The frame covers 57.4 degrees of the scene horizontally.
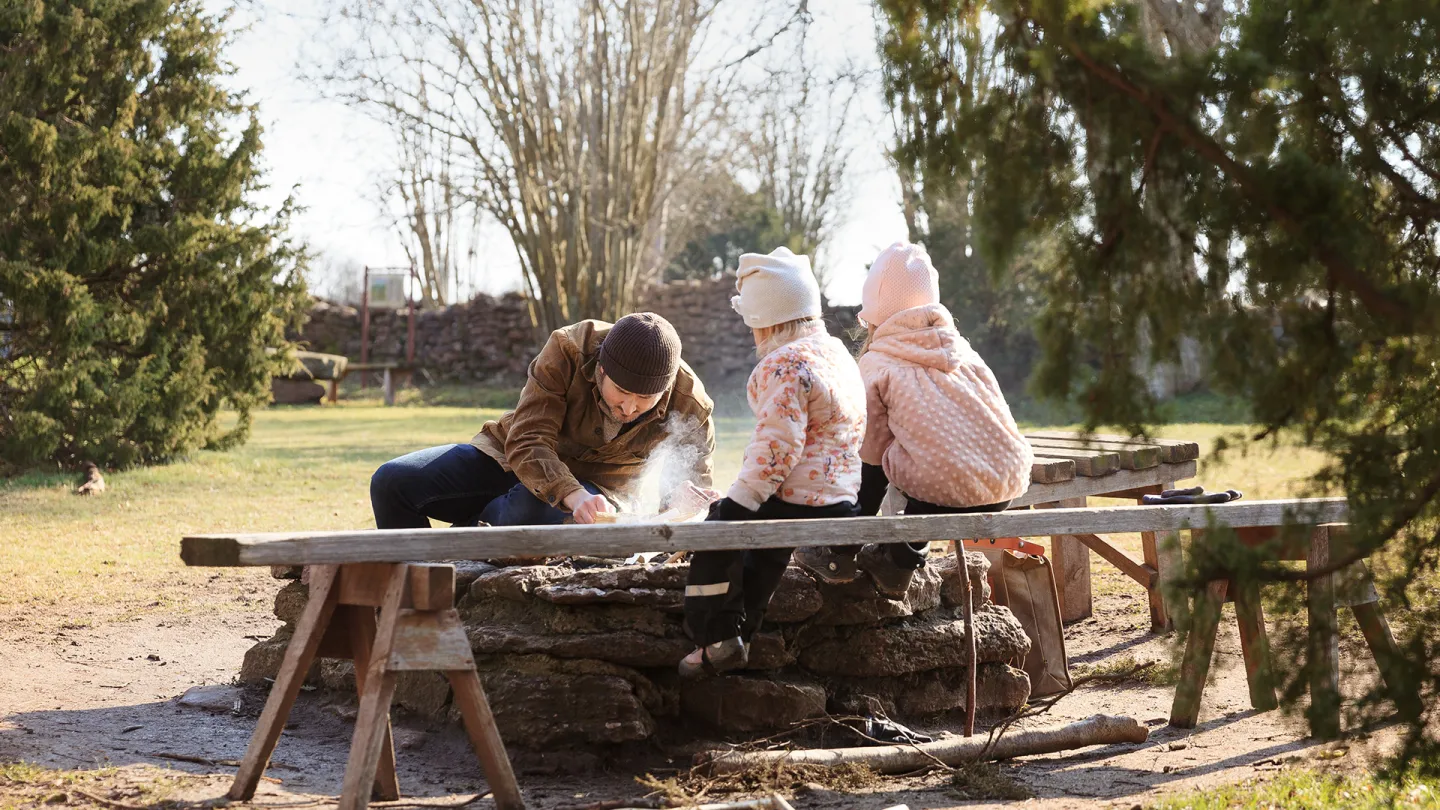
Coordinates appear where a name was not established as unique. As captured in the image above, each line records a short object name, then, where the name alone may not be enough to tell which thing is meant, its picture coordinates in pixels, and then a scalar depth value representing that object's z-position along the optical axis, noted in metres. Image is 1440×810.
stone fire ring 4.19
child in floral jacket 4.02
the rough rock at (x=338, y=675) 4.89
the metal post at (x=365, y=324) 26.66
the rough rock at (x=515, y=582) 4.42
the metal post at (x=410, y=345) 26.92
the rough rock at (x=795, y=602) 4.48
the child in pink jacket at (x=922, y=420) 4.39
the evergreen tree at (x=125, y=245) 10.96
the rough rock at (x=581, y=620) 4.32
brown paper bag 5.21
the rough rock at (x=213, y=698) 4.82
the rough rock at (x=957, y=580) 4.94
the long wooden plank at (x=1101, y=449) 6.20
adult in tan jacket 4.89
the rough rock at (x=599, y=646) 4.25
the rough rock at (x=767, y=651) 4.41
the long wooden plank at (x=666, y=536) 3.09
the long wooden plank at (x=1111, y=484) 5.88
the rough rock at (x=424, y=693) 4.52
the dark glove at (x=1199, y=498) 4.91
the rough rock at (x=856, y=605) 4.59
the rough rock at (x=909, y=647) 4.58
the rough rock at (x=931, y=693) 4.59
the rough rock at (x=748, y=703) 4.36
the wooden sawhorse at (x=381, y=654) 3.22
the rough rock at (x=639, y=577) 4.39
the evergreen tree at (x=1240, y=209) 2.74
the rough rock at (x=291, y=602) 4.97
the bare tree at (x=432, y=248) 30.39
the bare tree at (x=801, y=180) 31.62
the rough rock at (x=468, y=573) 4.61
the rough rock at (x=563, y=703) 4.14
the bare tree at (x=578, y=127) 19.52
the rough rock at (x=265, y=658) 5.02
